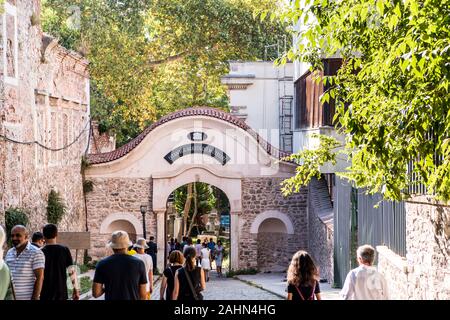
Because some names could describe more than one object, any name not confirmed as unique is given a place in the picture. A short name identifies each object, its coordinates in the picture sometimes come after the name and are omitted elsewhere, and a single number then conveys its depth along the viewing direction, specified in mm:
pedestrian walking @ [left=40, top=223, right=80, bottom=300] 9961
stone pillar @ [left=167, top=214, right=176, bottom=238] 40531
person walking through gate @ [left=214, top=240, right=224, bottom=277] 28897
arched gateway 28062
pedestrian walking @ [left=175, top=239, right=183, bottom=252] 26797
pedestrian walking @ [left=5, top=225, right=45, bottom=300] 9415
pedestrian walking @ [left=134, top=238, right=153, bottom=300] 11898
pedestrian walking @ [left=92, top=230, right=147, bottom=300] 8820
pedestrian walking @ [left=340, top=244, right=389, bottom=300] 9156
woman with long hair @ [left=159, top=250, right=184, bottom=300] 10438
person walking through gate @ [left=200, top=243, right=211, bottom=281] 25472
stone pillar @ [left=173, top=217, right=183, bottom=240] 44688
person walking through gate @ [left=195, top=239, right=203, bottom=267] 25297
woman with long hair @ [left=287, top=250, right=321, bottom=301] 8914
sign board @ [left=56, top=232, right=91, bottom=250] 16297
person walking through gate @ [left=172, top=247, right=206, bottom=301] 10195
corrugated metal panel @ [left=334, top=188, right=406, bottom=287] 13852
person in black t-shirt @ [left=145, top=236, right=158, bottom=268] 23312
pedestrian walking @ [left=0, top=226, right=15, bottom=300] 8203
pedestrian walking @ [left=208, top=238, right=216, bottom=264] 30284
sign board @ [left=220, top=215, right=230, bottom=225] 42750
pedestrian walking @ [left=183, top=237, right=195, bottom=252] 24109
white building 34000
